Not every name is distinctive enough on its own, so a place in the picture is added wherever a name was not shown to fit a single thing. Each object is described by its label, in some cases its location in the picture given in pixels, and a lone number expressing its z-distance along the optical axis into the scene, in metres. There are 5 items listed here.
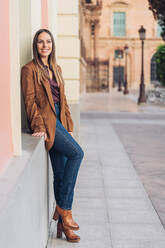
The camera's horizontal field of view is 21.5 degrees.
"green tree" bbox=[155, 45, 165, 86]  43.21
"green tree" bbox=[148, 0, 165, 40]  17.97
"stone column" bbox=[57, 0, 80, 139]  7.51
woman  3.54
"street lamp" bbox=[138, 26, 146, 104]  23.31
